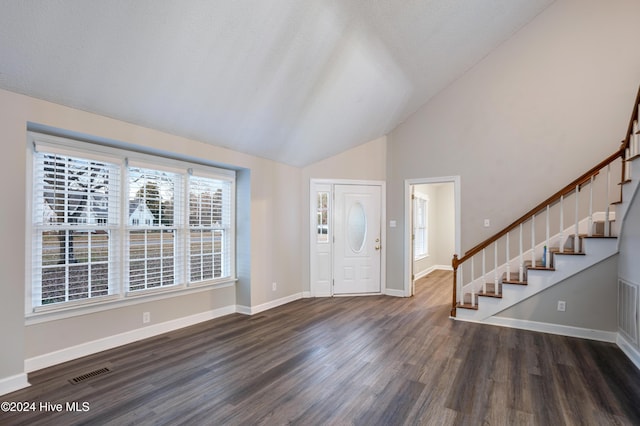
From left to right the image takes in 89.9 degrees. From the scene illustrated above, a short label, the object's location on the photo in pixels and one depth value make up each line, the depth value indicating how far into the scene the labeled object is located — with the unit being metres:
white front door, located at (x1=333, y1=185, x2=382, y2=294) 6.01
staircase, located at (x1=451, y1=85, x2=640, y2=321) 3.68
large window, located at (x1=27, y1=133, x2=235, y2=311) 2.99
